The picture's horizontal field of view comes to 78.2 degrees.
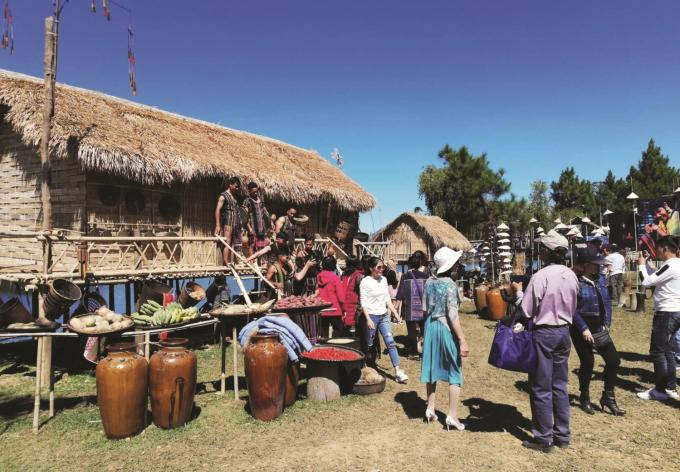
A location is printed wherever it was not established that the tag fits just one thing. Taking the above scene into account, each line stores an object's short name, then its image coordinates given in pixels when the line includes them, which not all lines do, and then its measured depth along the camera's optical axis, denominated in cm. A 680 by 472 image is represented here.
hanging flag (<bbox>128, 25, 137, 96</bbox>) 856
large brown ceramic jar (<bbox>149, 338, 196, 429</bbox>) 465
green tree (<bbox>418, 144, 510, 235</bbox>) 3105
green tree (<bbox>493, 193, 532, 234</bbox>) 3203
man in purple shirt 392
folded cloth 518
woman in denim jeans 623
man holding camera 514
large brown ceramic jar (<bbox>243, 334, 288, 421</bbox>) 481
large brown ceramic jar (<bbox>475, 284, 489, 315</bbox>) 1277
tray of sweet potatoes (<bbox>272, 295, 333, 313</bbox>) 605
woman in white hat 434
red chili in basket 540
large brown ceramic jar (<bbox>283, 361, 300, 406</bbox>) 526
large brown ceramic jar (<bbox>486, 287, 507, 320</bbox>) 1211
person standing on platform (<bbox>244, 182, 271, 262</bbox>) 909
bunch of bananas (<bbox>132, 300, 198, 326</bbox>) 590
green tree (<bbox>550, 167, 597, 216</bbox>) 3734
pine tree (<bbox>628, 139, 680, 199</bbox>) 3512
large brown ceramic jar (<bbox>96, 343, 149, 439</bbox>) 441
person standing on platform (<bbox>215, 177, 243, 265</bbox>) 857
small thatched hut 2523
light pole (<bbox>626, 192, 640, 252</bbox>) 1644
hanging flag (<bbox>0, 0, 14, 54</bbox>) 738
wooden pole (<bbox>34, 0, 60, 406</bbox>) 788
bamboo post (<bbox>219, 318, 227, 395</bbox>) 580
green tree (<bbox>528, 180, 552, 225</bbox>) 3566
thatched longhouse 909
